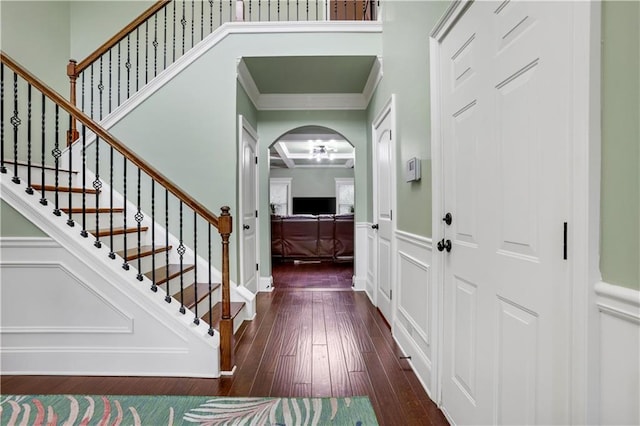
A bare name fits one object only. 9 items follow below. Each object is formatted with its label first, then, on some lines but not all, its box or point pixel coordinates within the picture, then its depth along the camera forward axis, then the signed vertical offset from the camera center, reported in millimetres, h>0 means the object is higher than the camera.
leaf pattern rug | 1696 -1100
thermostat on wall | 2134 +269
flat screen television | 12102 +153
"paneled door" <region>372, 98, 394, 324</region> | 3002 +24
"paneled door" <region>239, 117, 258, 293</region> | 3455 +12
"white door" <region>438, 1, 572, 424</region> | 971 -8
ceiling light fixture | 8944 +1650
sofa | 6789 -607
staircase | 2164 -18
